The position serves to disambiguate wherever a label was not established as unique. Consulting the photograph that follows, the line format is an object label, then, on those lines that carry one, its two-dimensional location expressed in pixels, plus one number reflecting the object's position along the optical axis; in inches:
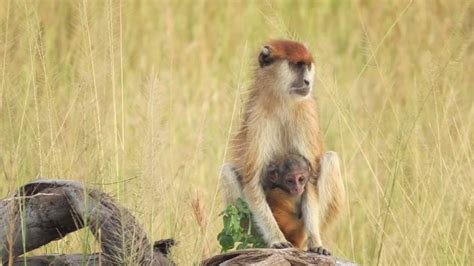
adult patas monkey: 471.0
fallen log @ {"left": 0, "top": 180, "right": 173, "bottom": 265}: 367.9
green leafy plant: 420.5
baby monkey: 468.8
